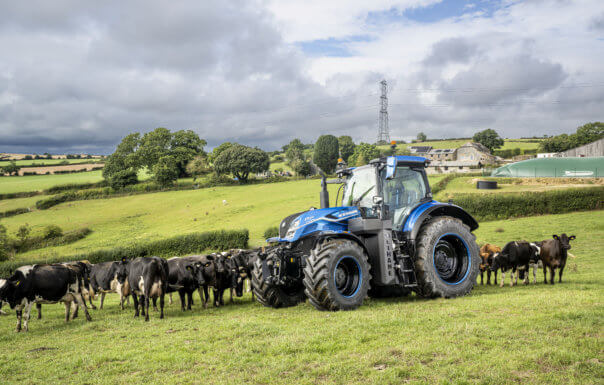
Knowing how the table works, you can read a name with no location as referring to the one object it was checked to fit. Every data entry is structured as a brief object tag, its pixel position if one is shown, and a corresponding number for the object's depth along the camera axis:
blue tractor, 8.13
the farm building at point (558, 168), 41.65
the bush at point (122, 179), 65.31
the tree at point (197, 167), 70.81
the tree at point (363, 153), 73.81
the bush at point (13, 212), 51.91
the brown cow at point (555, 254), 11.71
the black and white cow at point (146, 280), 9.65
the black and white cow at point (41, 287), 9.43
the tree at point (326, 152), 89.69
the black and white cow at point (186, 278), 11.24
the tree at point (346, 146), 95.69
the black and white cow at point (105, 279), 13.20
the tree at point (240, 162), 65.94
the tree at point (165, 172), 65.38
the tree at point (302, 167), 79.06
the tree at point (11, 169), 77.00
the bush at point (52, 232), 40.44
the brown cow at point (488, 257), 12.70
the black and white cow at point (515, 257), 11.85
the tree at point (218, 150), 77.19
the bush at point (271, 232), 29.92
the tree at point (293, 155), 87.62
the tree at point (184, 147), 71.56
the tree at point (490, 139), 91.56
